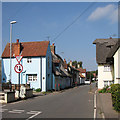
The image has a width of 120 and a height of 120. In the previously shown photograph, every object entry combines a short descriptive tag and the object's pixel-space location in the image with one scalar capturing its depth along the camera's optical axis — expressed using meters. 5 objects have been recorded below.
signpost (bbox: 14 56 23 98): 15.84
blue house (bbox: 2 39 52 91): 29.62
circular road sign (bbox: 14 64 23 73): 15.84
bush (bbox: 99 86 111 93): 26.86
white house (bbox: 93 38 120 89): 31.06
